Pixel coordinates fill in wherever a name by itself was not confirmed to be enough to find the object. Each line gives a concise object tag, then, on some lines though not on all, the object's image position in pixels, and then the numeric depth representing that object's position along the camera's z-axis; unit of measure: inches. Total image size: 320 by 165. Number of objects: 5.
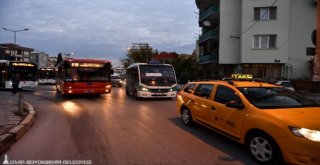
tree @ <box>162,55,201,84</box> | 1810.5
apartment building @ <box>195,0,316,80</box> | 1301.7
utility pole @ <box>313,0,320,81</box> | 553.9
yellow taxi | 209.3
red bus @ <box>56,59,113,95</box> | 746.2
